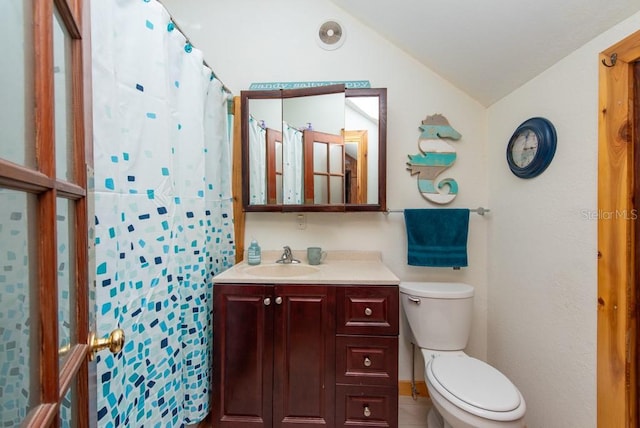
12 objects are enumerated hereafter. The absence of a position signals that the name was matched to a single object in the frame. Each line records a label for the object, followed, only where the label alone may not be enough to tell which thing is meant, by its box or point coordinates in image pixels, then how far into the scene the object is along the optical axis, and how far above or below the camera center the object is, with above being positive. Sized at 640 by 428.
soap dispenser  1.52 -0.27
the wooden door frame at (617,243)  0.85 -0.13
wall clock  1.11 +0.30
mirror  1.50 +0.39
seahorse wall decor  1.56 +0.33
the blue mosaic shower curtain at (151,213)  0.71 +0.00
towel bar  1.52 -0.01
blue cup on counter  1.53 -0.28
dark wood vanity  1.16 -0.70
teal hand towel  1.47 -0.16
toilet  0.92 -0.74
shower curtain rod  1.49 +0.77
